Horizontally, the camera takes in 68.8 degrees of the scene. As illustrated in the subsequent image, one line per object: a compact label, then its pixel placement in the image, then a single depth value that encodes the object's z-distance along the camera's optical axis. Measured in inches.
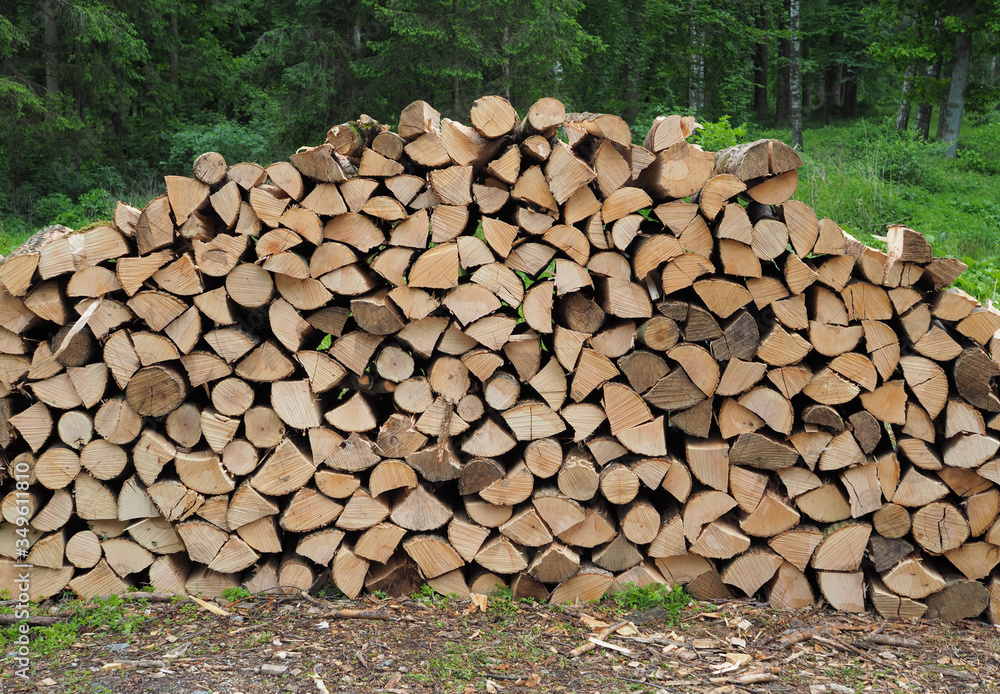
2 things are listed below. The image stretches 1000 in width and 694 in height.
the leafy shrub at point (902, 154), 432.5
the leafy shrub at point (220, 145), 493.8
